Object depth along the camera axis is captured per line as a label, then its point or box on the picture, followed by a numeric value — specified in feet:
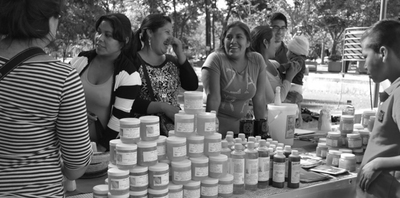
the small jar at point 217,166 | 5.83
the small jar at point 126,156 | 5.21
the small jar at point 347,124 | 8.66
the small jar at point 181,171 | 5.55
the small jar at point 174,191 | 5.54
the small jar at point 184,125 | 5.83
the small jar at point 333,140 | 8.47
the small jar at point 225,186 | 5.93
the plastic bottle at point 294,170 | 6.38
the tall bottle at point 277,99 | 9.24
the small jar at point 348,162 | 7.61
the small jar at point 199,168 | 5.68
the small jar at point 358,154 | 8.23
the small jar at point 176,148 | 5.62
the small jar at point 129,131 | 5.32
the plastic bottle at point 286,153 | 6.54
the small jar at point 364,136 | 8.58
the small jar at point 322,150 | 8.35
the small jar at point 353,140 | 8.25
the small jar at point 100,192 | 5.34
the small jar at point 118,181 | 5.12
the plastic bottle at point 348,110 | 9.93
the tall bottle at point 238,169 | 6.09
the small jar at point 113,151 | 5.37
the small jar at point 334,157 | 7.79
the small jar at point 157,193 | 5.38
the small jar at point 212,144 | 5.86
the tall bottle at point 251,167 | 6.16
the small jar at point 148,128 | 5.47
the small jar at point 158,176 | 5.36
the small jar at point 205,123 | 5.90
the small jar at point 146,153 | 5.34
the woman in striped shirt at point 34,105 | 4.04
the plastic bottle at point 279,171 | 6.34
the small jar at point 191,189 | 5.65
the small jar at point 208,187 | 5.76
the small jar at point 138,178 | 5.25
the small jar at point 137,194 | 5.29
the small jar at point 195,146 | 5.76
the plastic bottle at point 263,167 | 6.29
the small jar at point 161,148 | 5.65
